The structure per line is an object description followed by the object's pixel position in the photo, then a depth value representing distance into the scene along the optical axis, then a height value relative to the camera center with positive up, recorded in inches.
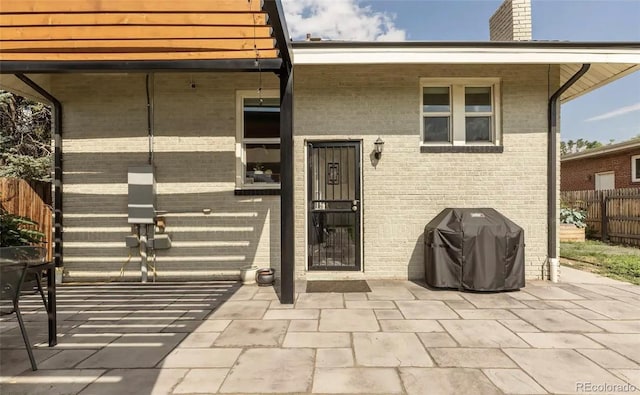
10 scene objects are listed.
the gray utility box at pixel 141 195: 198.4 +2.1
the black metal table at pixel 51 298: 109.0 -33.8
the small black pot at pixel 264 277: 187.2 -46.1
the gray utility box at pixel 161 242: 199.8 -27.1
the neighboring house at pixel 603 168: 477.1 +46.4
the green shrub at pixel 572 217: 375.7 -24.9
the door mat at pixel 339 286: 178.1 -51.0
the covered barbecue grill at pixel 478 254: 167.0 -30.4
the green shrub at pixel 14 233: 138.3 -15.3
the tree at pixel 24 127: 394.6 +91.7
